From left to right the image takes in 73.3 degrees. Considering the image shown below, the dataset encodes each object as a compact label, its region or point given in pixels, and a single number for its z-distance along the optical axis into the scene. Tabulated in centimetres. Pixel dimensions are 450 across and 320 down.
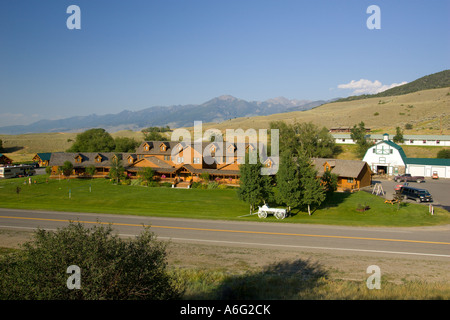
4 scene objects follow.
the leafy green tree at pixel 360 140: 7668
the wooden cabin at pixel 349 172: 5019
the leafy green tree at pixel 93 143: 8619
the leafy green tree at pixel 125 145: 8462
